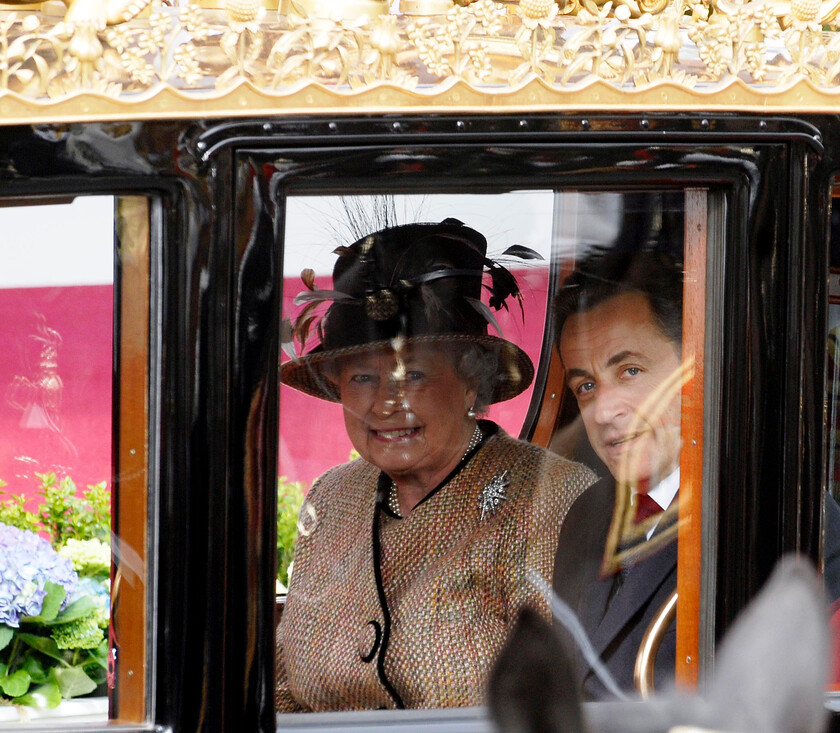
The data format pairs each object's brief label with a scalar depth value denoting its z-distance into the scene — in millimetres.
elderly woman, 13658
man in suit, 13595
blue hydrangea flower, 13529
